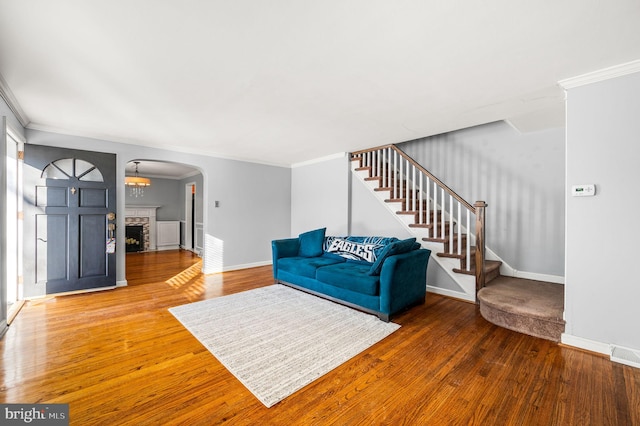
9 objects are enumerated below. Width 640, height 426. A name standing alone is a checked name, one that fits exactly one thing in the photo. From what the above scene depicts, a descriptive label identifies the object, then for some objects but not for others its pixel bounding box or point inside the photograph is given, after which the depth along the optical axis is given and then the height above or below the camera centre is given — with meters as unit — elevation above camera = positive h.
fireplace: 7.73 -0.73
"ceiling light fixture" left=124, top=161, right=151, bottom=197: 8.05 +0.74
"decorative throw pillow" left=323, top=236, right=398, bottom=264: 3.90 -0.53
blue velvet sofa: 2.96 -0.74
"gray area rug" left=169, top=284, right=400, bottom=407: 1.95 -1.20
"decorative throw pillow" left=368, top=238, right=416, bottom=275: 3.05 -0.46
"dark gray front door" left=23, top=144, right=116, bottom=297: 3.60 -0.09
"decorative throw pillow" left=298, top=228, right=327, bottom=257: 4.55 -0.52
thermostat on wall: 2.31 +0.22
